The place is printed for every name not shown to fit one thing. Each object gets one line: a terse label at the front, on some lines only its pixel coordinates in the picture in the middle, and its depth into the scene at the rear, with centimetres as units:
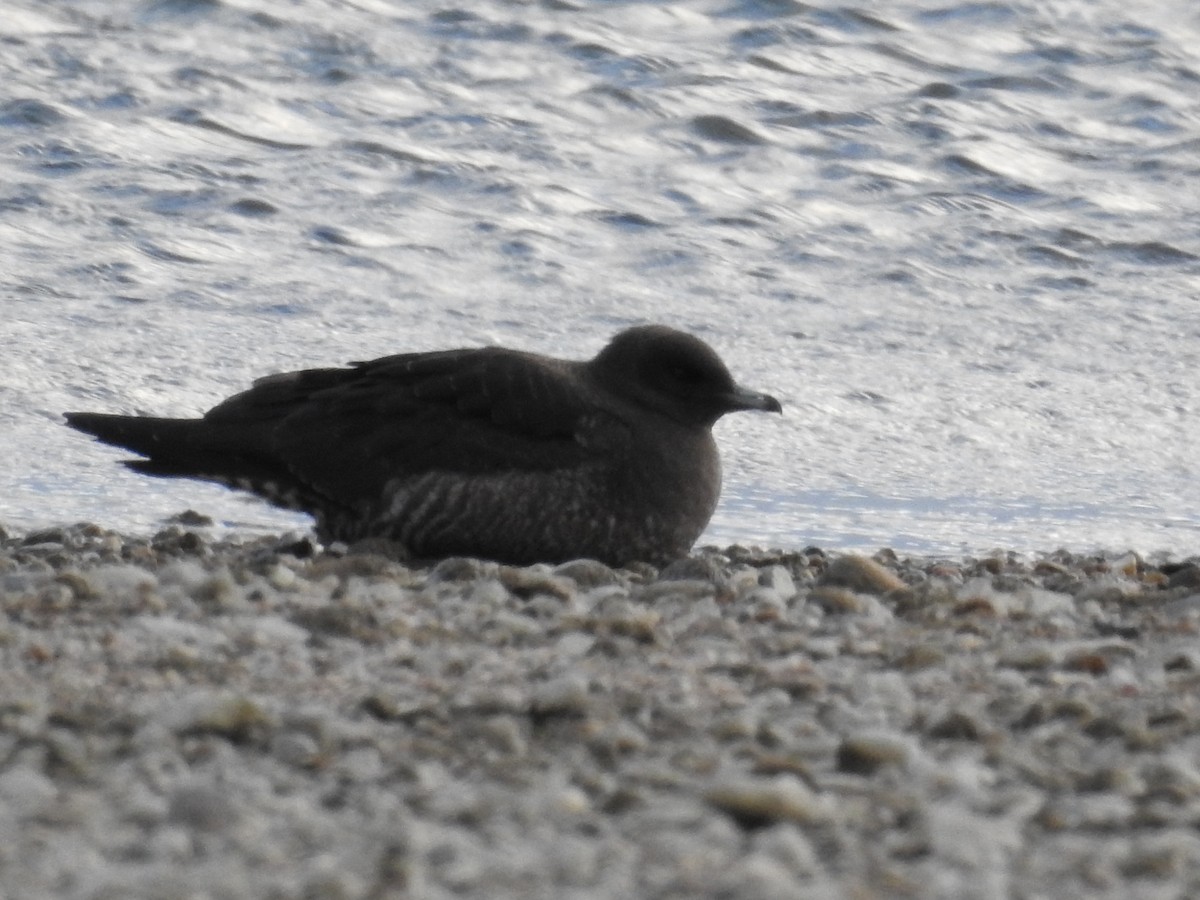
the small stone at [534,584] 1000
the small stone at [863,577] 1069
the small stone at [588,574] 1085
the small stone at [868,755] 698
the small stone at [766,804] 635
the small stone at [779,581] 1038
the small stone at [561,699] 745
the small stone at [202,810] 611
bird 1197
